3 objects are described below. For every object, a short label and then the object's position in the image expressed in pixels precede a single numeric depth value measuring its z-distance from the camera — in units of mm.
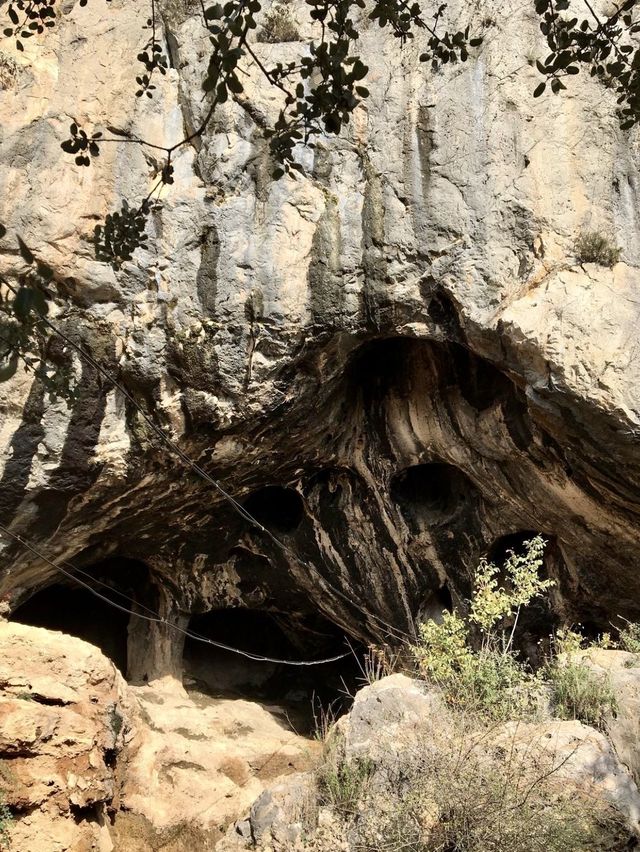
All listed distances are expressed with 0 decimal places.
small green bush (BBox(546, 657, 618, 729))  5234
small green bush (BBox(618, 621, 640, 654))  6133
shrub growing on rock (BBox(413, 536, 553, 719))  5445
